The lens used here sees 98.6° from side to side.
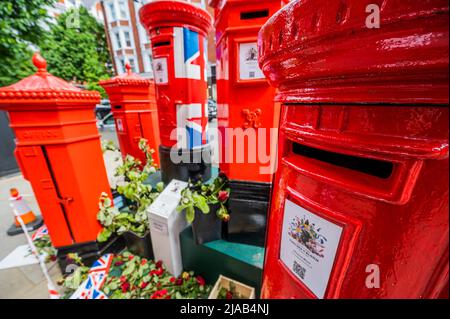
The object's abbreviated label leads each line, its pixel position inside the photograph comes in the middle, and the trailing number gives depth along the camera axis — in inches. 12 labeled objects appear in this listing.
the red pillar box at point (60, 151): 54.6
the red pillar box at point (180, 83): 83.1
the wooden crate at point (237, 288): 57.2
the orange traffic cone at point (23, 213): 94.6
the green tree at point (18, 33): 127.6
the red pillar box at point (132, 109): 114.4
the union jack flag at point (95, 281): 63.0
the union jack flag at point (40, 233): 86.6
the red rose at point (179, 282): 67.7
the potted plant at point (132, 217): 73.9
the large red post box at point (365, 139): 11.9
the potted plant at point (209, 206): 59.6
